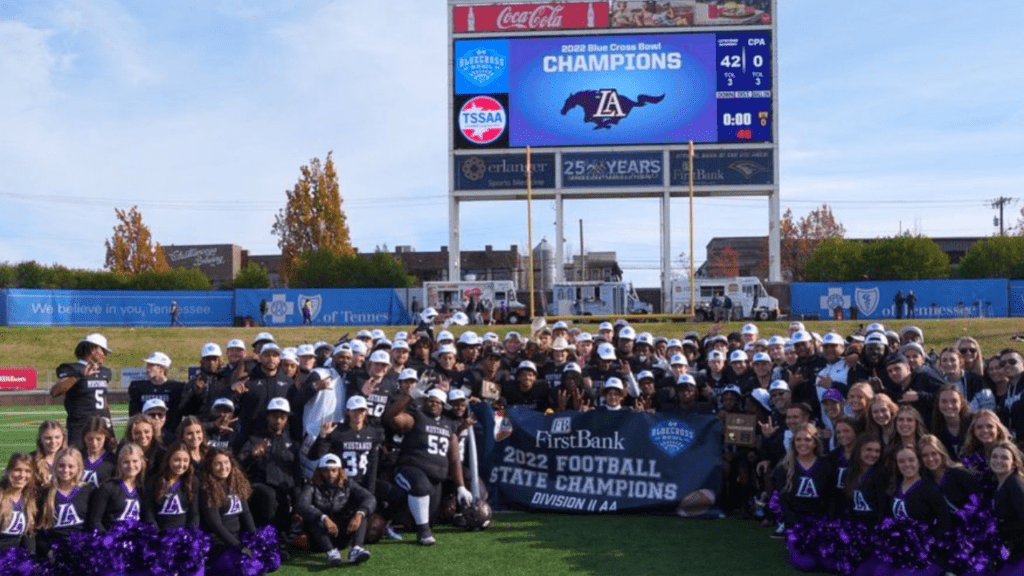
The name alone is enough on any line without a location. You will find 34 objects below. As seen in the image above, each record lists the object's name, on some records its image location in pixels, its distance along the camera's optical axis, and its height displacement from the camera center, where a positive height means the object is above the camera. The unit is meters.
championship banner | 9.34 -1.83
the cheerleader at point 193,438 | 7.28 -1.17
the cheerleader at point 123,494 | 6.82 -1.52
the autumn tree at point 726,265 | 79.44 +1.38
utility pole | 85.00 +6.86
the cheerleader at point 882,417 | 7.18 -1.05
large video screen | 38.66 +7.89
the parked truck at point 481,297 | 40.19 -0.56
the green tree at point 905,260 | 54.94 +1.18
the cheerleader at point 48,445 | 6.77 -1.16
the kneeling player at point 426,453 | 8.39 -1.55
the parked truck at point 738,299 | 39.00 -0.75
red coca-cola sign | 39.66 +11.22
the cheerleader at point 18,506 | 6.52 -1.52
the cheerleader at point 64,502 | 6.68 -1.54
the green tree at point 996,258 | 55.41 +1.22
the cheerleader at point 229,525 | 7.08 -1.82
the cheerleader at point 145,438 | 7.17 -1.18
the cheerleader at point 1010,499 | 6.34 -1.49
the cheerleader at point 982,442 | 6.64 -1.18
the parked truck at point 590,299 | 39.53 -0.68
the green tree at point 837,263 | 55.78 +1.07
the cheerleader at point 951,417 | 7.24 -1.07
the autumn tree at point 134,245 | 64.19 +2.88
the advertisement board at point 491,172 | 39.03 +4.67
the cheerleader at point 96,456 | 7.20 -1.32
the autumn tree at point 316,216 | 54.53 +4.10
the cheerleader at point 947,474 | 6.59 -1.38
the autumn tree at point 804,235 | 73.31 +3.64
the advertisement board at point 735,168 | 39.03 +4.72
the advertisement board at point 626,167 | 39.47 +4.84
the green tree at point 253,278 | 59.84 +0.52
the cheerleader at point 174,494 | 6.95 -1.55
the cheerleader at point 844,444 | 7.37 -1.29
